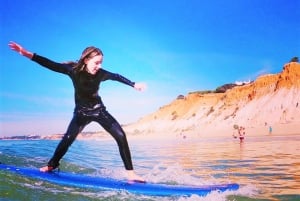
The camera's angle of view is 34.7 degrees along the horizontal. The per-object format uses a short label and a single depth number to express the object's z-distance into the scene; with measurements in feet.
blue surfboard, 13.71
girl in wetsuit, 14.47
